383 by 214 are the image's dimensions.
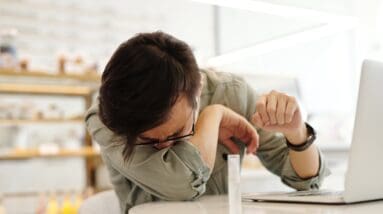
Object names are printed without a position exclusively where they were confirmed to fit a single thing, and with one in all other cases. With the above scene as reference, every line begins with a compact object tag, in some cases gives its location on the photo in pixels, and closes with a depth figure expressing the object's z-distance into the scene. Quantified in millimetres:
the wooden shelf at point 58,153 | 2527
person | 714
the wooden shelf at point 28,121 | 2838
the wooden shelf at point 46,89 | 2730
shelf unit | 2554
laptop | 604
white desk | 624
